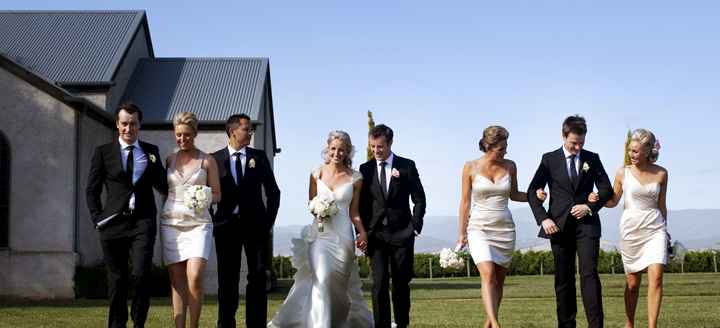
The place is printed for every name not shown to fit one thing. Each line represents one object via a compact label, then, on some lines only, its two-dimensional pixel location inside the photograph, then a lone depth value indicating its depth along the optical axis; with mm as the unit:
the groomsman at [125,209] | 9664
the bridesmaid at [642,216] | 10615
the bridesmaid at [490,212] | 10492
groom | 10852
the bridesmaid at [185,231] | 9711
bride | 10969
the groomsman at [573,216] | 10398
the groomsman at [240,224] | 10648
